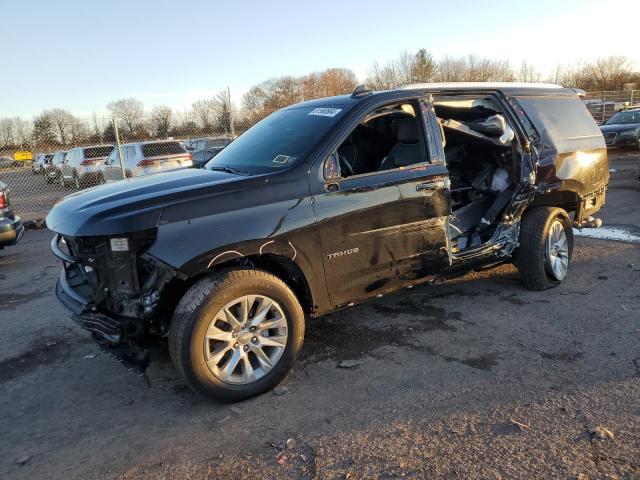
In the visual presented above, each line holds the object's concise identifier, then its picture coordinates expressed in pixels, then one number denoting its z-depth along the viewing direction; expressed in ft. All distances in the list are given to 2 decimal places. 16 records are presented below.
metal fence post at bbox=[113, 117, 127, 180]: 37.43
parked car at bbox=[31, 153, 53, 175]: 78.81
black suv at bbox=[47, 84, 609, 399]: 10.46
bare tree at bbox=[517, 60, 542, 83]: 163.84
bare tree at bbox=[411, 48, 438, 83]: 174.40
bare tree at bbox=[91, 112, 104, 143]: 70.68
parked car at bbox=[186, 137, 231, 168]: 49.14
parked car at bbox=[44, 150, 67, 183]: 72.80
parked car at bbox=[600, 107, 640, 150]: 60.49
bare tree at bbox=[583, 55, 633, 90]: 160.45
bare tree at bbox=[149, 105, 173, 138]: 67.02
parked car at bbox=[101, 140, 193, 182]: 48.78
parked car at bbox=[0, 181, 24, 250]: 23.61
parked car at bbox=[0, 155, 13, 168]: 58.77
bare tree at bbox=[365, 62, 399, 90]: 156.81
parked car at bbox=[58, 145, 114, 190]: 59.14
